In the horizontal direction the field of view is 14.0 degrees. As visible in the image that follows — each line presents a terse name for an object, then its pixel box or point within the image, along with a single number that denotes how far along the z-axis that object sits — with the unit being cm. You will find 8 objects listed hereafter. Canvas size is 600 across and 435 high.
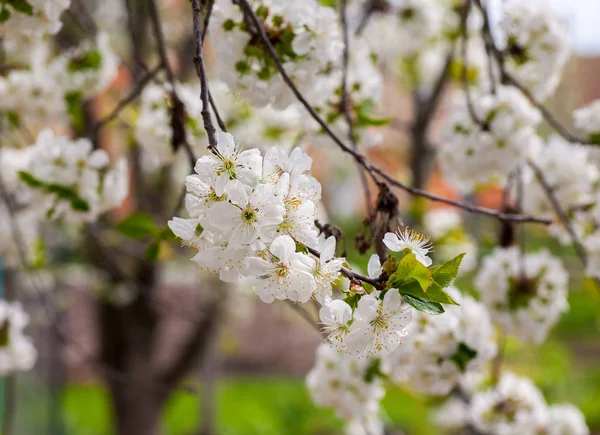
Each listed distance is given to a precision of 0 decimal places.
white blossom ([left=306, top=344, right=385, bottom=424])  137
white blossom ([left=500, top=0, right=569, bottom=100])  151
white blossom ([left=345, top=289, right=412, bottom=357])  102
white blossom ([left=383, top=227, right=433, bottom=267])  103
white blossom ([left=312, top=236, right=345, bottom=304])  101
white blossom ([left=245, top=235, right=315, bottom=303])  101
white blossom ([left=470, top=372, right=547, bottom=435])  156
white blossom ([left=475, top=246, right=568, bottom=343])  145
